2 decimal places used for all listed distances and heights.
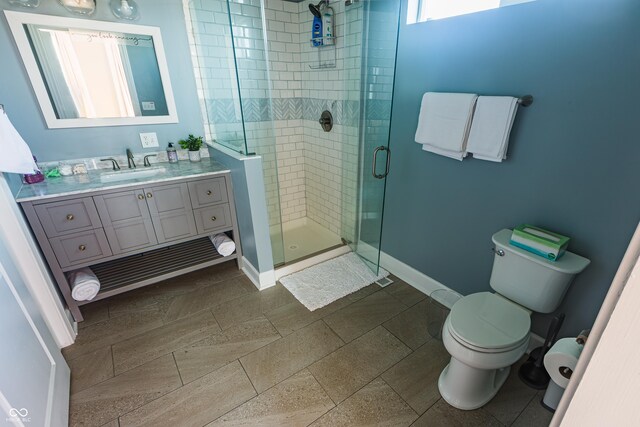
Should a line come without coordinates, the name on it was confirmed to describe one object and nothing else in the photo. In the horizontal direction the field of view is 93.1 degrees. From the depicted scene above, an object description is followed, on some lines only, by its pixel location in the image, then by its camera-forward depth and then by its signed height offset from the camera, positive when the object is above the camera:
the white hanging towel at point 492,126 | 1.55 -0.19
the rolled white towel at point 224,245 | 2.52 -1.18
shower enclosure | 2.09 -0.08
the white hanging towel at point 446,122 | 1.72 -0.19
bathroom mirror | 1.96 +0.17
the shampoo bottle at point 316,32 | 2.53 +0.47
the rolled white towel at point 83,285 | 1.99 -1.16
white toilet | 1.40 -1.07
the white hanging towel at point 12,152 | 1.55 -0.27
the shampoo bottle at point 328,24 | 2.49 +0.51
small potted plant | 2.54 -0.41
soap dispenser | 2.50 -0.46
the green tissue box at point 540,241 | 1.45 -0.71
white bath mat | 2.34 -1.46
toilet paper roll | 1.13 -0.97
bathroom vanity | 1.86 -0.80
